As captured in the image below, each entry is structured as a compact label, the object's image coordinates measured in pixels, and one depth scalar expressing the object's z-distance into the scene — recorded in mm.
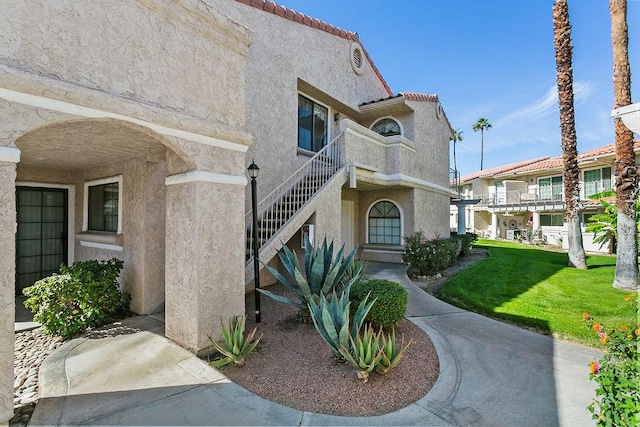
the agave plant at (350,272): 6892
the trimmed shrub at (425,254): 10609
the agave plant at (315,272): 5621
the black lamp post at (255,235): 6055
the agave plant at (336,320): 4152
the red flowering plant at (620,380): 2305
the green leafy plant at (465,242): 16361
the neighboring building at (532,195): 23547
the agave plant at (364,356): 3959
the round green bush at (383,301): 5516
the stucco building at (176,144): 3219
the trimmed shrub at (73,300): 5434
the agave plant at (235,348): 4367
